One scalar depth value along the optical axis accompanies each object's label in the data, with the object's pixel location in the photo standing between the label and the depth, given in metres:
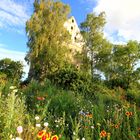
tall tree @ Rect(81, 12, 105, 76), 16.19
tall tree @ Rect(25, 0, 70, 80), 13.48
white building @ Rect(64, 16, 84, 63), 16.92
